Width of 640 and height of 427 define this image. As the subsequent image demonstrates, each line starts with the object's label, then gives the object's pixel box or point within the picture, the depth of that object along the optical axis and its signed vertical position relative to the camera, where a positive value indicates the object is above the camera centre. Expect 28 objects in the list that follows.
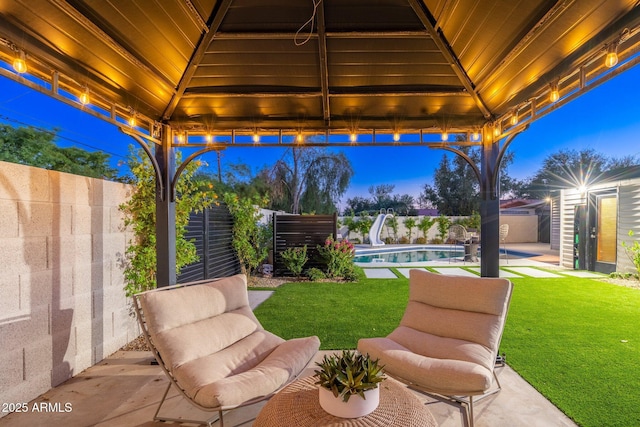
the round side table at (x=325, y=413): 1.47 -0.98
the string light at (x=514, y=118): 3.10 +0.94
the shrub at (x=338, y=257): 7.23 -1.02
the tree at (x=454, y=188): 20.77 +1.80
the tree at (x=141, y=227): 3.63 -0.17
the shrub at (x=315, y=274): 7.16 -1.40
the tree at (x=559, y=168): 23.72 +3.48
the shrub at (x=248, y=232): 6.94 -0.44
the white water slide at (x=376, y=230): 13.88 -0.78
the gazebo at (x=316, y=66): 2.13 +1.25
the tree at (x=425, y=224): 14.61 -0.51
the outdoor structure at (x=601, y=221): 7.02 -0.20
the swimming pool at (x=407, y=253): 10.98 -1.59
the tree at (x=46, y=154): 8.27 +1.80
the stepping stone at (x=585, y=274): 7.20 -1.44
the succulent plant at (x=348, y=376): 1.51 -0.81
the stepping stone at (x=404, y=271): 7.47 -1.47
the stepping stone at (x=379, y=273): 7.28 -1.48
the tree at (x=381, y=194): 24.24 +1.50
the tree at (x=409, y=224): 14.76 -0.51
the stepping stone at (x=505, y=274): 7.20 -1.44
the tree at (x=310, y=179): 15.30 +1.66
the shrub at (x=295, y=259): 7.33 -1.07
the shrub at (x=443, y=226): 14.20 -0.59
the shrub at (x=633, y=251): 6.39 -0.79
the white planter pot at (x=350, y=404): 1.51 -0.93
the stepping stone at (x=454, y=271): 7.56 -1.44
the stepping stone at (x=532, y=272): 7.32 -1.44
